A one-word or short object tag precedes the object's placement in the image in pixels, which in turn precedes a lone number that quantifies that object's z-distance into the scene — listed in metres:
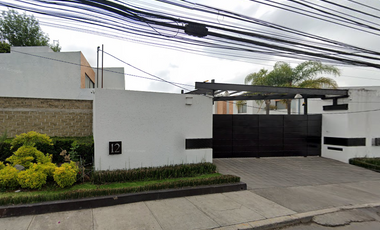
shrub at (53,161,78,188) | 4.62
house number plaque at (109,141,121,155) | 5.98
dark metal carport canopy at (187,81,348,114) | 7.20
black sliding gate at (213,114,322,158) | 9.51
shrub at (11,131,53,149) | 5.48
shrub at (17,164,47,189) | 4.52
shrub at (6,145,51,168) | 5.26
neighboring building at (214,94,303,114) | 22.30
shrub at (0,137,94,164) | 6.76
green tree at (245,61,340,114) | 14.83
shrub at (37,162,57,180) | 4.81
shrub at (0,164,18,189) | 4.52
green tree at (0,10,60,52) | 23.59
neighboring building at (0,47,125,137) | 8.91
